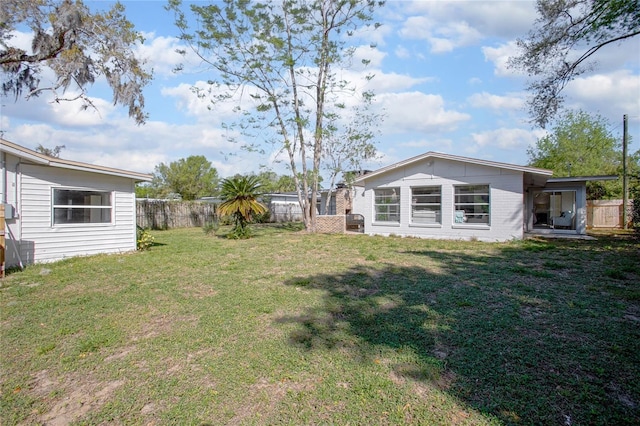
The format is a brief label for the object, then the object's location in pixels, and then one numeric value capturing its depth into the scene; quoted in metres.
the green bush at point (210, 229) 16.78
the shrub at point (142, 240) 10.99
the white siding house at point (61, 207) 7.90
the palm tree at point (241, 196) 13.53
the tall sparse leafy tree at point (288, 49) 16.42
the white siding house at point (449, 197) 12.53
